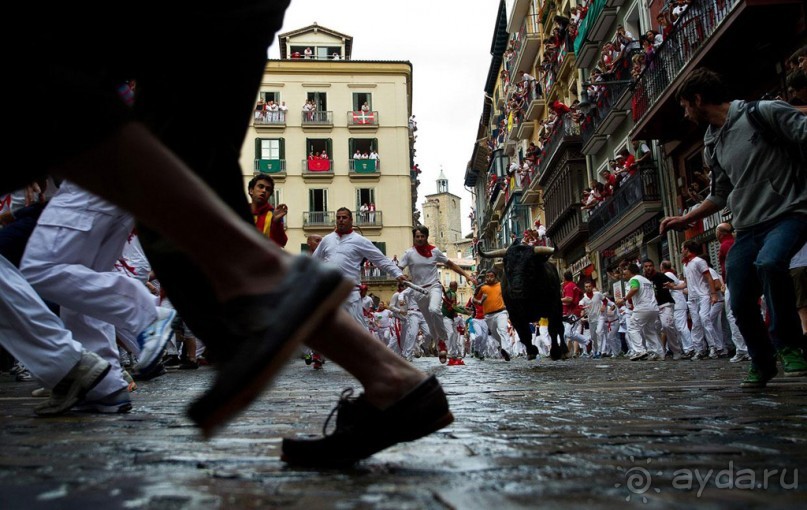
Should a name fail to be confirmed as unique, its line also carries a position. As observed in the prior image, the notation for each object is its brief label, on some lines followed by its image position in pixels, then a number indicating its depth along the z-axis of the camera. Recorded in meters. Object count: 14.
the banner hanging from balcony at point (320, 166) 51.06
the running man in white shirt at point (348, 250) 11.84
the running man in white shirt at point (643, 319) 14.67
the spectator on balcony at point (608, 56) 24.19
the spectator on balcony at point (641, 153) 22.74
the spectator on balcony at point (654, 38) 20.04
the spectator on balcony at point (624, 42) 23.19
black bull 12.66
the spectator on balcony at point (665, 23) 18.72
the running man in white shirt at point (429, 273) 13.74
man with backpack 4.53
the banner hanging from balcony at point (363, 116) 52.06
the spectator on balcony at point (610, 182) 25.14
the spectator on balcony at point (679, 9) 17.92
